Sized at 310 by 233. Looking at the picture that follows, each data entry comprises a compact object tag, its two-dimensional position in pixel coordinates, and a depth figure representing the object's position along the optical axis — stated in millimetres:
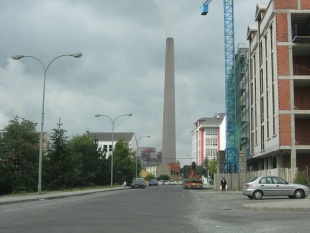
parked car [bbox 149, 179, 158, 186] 98531
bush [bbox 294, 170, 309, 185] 37219
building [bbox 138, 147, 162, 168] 184575
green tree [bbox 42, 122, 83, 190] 53156
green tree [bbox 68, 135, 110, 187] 65812
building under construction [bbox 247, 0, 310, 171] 46562
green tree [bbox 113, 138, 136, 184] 82500
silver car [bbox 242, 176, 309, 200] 28109
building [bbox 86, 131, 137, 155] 147125
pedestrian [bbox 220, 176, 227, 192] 49191
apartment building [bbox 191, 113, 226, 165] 173412
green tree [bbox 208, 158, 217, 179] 115138
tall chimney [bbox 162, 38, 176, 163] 113875
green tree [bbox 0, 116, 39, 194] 54562
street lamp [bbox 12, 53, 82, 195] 32938
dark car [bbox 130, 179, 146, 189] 67188
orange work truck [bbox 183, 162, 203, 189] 63188
